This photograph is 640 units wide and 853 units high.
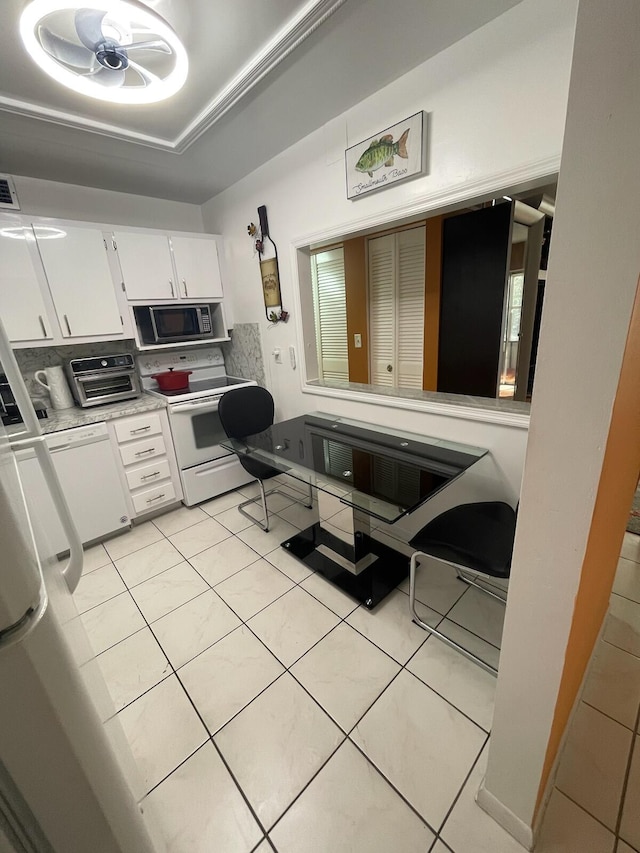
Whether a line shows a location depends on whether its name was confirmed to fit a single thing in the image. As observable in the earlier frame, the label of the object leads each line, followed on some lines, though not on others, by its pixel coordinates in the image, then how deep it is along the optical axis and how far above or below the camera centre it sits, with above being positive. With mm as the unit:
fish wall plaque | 1606 +796
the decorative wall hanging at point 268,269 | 2540 +442
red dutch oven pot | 2721 -347
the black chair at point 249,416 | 2348 -611
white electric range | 2629 -744
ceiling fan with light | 1026 +1002
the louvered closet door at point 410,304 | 3146 +135
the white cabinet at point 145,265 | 2492 +530
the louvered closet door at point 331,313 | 3830 +119
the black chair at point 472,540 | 1302 -918
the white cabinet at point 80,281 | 2238 +399
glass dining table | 1505 -715
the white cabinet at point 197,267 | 2748 +536
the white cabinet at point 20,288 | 2074 +352
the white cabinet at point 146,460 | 2424 -892
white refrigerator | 428 -524
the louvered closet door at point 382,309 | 3396 +112
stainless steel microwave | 2662 +95
